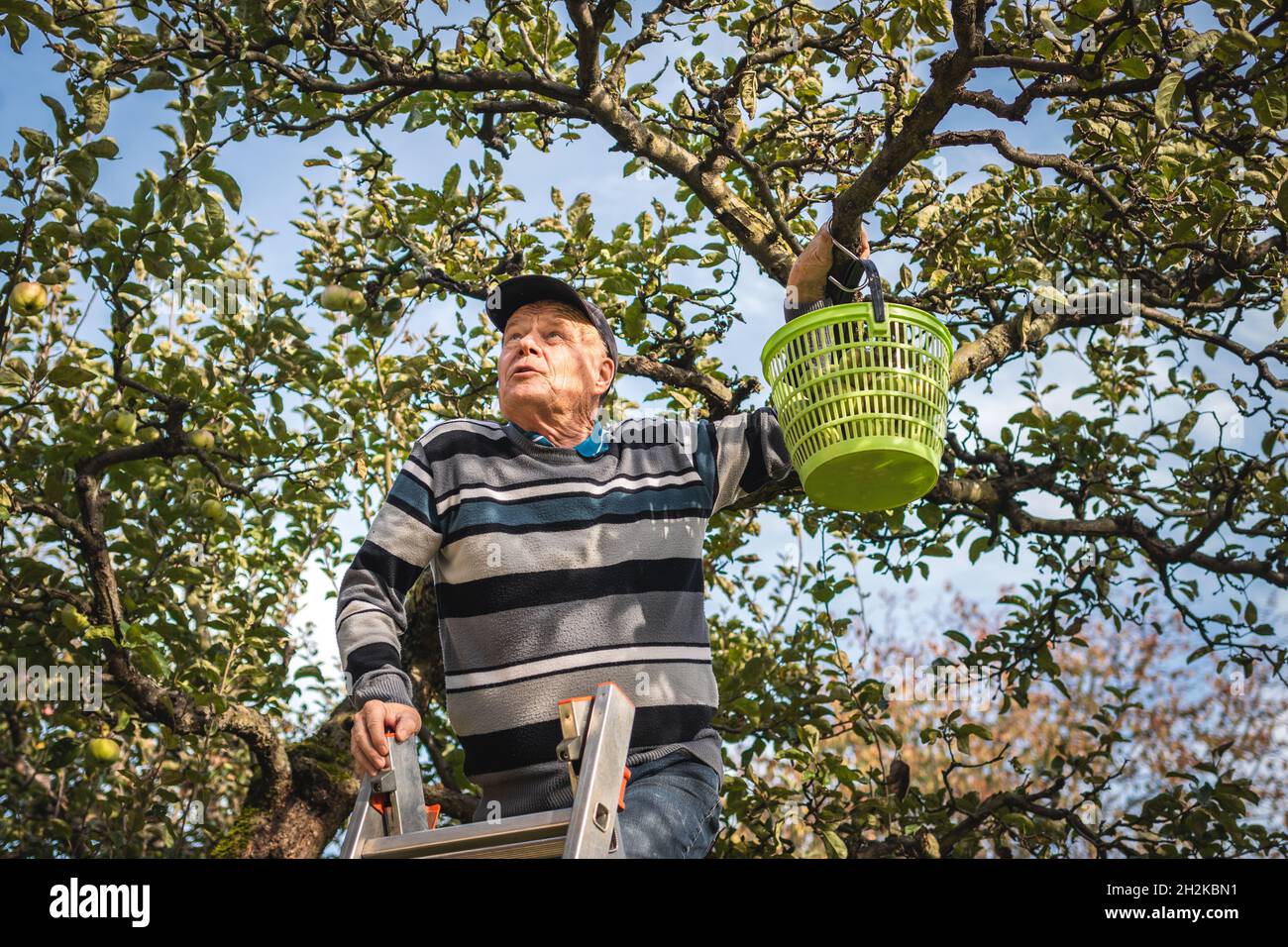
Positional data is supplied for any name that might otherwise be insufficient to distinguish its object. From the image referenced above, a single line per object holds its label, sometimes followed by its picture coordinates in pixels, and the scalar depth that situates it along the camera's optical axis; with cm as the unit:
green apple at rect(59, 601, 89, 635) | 408
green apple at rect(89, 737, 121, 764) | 420
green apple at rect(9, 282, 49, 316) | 391
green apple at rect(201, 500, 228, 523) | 454
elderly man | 238
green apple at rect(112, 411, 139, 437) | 415
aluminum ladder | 188
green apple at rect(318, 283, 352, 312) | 433
